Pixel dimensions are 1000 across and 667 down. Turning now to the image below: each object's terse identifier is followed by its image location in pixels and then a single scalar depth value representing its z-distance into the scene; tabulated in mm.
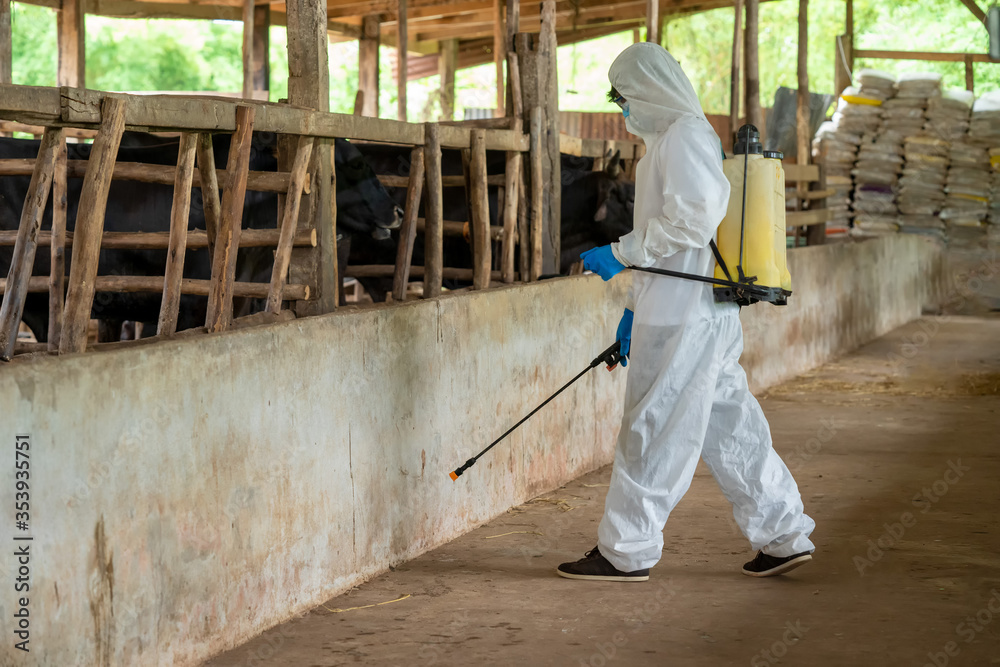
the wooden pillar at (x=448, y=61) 17203
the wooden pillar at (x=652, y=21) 10609
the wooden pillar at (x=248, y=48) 11706
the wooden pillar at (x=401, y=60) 12750
